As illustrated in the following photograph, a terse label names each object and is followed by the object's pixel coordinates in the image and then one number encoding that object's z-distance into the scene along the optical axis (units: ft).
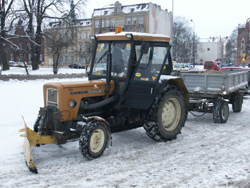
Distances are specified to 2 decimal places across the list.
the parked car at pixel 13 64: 187.62
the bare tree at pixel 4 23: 98.07
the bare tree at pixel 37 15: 105.65
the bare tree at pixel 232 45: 290.68
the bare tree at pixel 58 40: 103.65
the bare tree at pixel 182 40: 233.55
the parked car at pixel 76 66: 189.82
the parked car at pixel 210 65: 128.14
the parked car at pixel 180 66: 135.22
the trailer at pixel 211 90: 30.53
